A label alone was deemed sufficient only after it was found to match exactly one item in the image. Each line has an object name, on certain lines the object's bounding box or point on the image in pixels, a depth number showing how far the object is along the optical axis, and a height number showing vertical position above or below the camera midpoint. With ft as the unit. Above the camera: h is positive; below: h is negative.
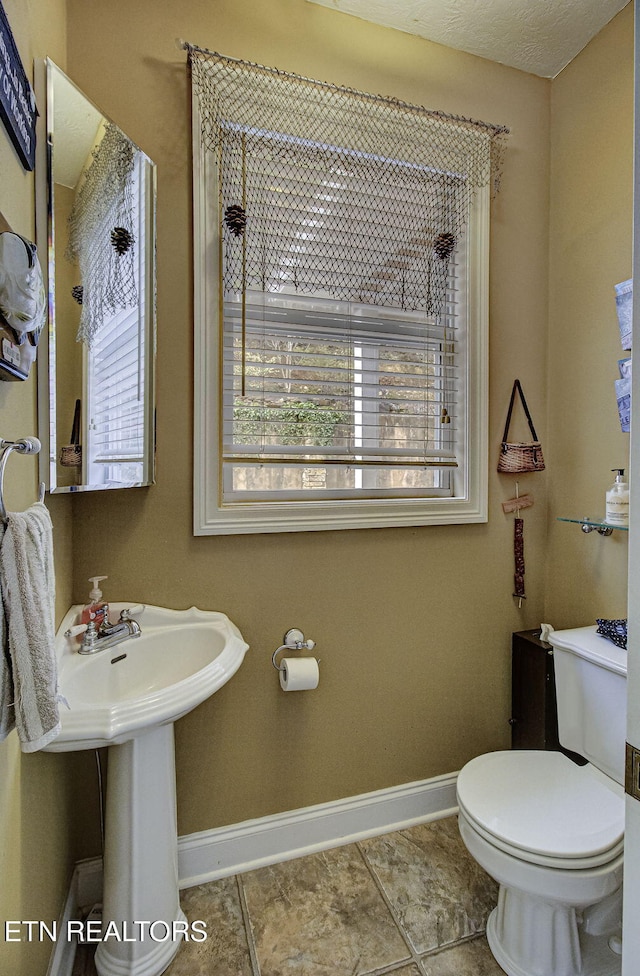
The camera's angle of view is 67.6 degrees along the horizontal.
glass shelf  4.98 -0.41
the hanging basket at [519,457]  5.94 +0.38
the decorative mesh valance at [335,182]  4.84 +3.38
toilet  3.65 -2.76
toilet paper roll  4.88 -1.92
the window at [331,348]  4.91 +1.61
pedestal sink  3.84 -2.68
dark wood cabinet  5.42 -2.45
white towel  2.15 -0.69
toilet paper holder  5.10 -1.67
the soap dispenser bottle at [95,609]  4.20 -1.09
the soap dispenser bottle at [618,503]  4.82 -0.16
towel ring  2.24 +0.19
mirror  3.54 +1.63
